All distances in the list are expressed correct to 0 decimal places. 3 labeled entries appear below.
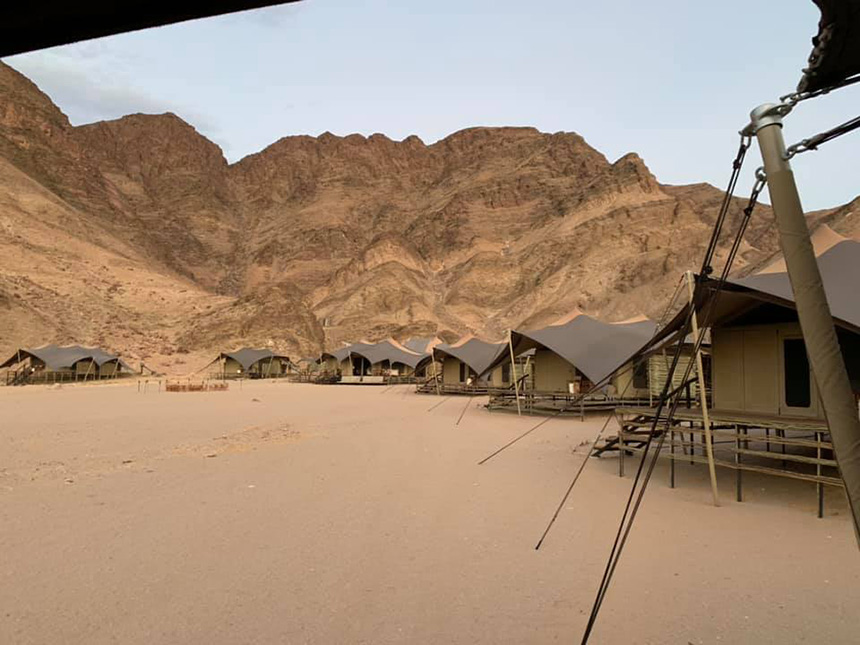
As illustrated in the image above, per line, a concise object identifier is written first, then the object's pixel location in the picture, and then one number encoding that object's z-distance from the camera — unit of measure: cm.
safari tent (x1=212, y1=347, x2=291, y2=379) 4616
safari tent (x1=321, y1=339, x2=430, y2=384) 4006
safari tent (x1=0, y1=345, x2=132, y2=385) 3597
